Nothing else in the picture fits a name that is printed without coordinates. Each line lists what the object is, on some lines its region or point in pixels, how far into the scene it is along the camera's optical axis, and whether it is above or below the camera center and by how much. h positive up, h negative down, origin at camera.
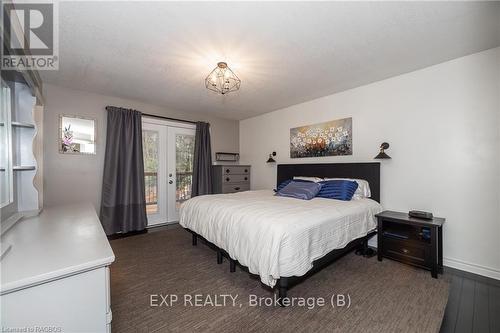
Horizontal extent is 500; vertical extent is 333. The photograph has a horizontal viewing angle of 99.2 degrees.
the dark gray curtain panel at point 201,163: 4.66 +0.06
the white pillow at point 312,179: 3.41 -0.24
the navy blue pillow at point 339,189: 2.88 -0.36
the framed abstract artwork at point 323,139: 3.45 +0.44
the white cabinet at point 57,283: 0.77 -0.46
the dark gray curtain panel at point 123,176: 3.58 -0.16
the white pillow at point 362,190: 2.99 -0.38
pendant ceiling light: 2.59 +1.17
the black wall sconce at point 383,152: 2.92 +0.16
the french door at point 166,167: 4.20 -0.01
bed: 1.69 -0.62
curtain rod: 4.06 +0.98
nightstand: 2.25 -0.88
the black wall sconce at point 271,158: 4.56 +0.15
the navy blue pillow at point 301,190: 2.99 -0.38
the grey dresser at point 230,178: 4.71 -0.30
